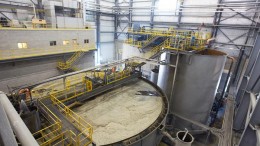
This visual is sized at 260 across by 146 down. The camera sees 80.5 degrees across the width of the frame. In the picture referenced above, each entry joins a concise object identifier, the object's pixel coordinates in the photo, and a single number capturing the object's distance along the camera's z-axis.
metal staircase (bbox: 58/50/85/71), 19.25
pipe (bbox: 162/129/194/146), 5.80
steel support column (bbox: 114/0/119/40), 31.95
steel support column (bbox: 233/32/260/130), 8.43
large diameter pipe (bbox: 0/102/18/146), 1.44
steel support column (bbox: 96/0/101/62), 28.77
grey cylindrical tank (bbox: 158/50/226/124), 11.04
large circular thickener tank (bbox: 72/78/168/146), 6.71
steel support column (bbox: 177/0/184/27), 22.68
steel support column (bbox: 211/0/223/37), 20.20
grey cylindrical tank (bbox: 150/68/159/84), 16.39
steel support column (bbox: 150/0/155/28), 25.55
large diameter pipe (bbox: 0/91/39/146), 1.80
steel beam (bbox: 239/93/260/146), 5.38
